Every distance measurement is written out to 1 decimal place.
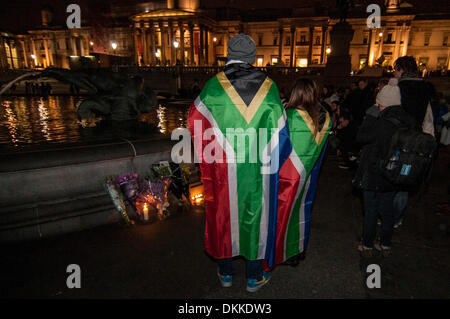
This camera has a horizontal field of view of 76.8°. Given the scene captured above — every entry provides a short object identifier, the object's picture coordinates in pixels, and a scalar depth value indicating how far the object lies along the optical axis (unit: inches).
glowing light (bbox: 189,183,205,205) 183.2
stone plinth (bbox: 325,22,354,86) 767.7
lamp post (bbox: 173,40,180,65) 2272.9
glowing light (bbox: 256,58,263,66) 2742.9
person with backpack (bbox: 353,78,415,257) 114.3
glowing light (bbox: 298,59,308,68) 2535.7
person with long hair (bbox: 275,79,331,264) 105.9
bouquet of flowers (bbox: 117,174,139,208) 155.3
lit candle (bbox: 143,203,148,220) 159.5
